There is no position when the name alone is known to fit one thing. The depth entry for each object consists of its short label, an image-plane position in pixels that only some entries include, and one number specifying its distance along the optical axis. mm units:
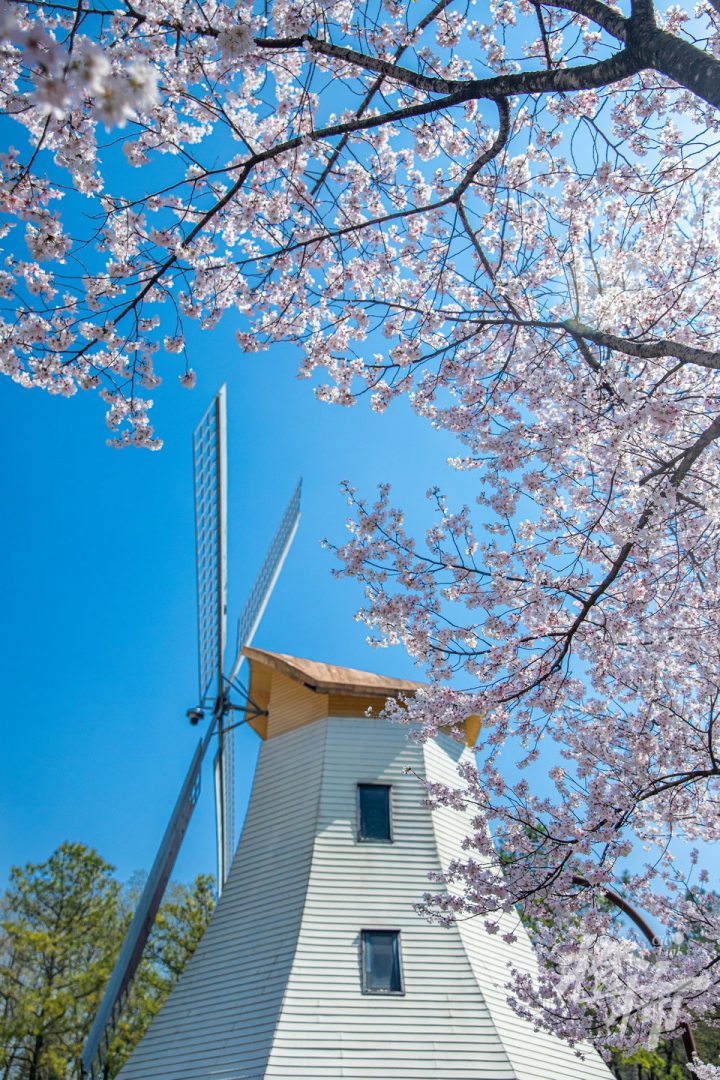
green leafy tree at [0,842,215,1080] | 15516
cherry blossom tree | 4371
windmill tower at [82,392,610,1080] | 8133
